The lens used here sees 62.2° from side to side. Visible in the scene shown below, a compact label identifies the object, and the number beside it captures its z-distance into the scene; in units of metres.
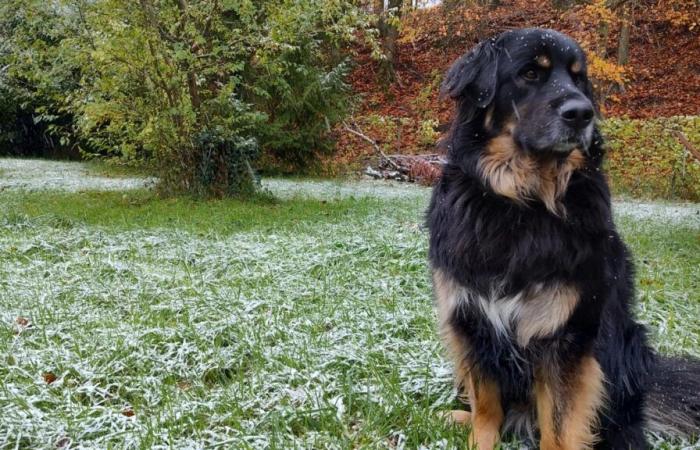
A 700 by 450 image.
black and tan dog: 2.13
